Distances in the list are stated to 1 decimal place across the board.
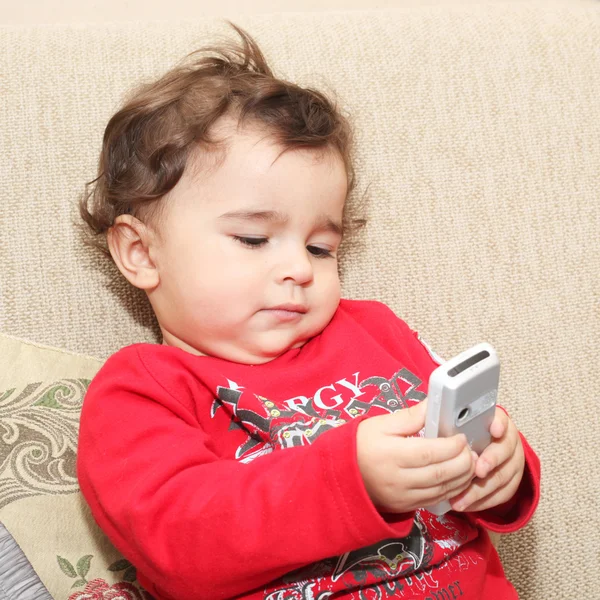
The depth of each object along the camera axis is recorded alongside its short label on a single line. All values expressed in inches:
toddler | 32.1
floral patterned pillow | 35.3
